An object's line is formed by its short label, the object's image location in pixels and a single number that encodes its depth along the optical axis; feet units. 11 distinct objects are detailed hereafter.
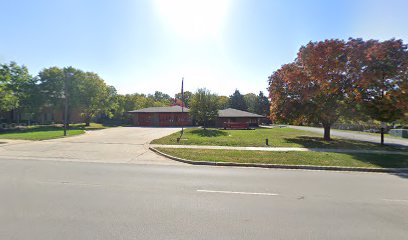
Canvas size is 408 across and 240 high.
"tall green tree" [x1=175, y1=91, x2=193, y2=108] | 351.09
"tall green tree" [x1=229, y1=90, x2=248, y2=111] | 246.27
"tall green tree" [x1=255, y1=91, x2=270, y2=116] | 244.63
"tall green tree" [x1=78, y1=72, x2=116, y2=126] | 132.87
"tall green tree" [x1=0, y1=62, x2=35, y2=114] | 116.02
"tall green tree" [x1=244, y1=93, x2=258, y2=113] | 255.60
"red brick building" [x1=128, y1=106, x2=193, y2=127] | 152.05
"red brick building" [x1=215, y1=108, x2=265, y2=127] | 145.02
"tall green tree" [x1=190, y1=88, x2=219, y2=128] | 115.55
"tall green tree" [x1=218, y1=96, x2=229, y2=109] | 262.47
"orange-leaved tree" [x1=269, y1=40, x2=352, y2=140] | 57.98
